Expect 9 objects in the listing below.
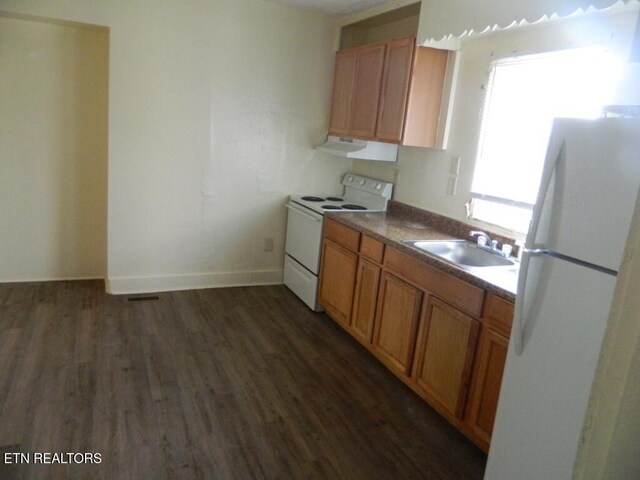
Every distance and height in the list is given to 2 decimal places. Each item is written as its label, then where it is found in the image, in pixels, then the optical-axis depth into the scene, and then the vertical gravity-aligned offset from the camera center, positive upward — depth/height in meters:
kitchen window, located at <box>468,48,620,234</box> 2.42 +0.26
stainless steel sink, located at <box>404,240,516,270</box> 2.83 -0.60
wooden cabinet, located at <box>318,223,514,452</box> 2.26 -0.97
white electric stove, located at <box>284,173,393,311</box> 3.95 -0.70
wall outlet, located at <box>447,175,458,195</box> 3.35 -0.23
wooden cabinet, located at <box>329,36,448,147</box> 3.36 +0.40
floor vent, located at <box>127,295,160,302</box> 3.94 -1.44
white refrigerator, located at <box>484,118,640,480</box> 1.41 -0.39
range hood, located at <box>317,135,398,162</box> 3.92 -0.05
